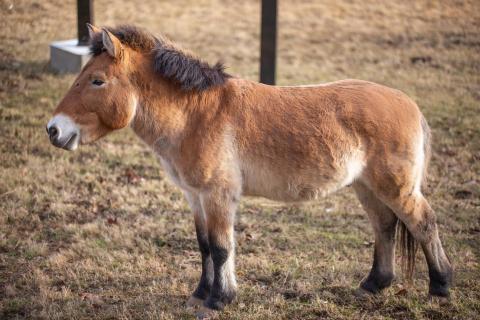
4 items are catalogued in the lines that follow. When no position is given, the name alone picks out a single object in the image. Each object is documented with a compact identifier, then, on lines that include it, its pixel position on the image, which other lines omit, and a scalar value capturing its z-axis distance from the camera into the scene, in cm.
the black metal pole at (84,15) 1143
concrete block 1110
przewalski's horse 475
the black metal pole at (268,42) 1004
